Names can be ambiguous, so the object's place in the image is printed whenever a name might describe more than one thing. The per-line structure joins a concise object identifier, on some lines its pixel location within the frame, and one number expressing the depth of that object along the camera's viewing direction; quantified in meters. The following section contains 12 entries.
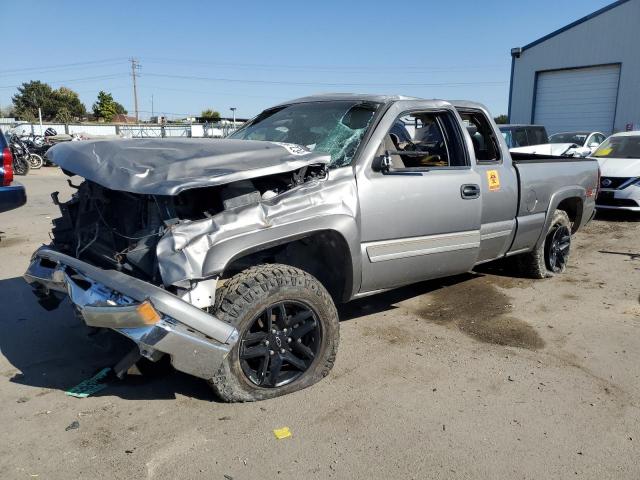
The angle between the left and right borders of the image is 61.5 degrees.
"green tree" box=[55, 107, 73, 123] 59.46
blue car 6.77
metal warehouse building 22.36
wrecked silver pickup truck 2.89
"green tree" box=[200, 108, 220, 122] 71.69
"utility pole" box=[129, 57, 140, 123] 68.88
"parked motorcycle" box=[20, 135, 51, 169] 20.44
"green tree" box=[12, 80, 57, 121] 69.12
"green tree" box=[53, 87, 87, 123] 70.50
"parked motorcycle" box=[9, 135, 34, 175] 17.20
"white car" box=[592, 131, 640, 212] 10.15
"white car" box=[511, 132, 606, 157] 13.23
